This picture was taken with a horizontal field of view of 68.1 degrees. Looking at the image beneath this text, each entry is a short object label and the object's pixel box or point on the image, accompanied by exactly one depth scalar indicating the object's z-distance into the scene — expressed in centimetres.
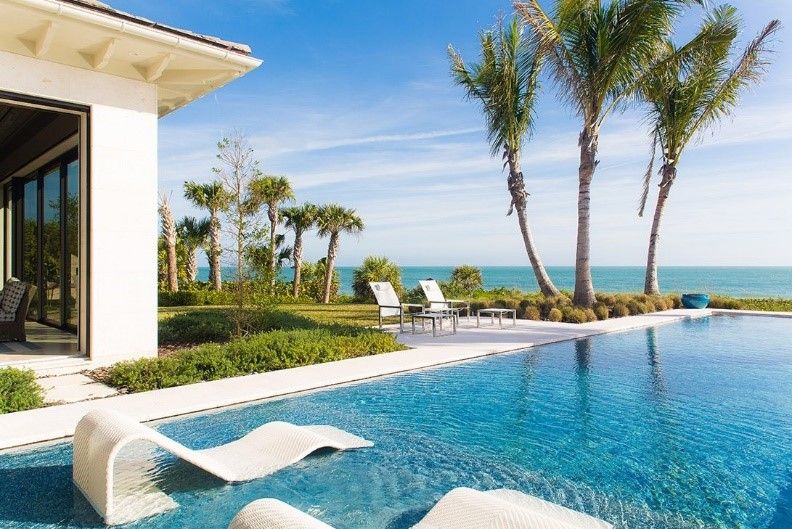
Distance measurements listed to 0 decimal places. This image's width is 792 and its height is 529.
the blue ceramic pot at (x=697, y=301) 1923
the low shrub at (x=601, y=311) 1577
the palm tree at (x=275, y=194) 2502
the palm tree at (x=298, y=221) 2728
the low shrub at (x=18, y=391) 552
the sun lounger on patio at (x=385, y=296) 1242
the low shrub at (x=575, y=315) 1489
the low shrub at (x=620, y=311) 1661
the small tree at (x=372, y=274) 2517
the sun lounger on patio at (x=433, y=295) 1302
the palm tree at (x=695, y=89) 1822
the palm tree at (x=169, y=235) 2480
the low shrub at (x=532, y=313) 1545
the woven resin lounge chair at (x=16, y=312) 881
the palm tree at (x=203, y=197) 2729
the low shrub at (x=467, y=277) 2595
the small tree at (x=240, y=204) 987
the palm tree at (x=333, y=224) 2703
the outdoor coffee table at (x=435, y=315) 1112
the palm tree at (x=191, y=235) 3069
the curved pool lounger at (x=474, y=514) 244
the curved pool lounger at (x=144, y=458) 351
